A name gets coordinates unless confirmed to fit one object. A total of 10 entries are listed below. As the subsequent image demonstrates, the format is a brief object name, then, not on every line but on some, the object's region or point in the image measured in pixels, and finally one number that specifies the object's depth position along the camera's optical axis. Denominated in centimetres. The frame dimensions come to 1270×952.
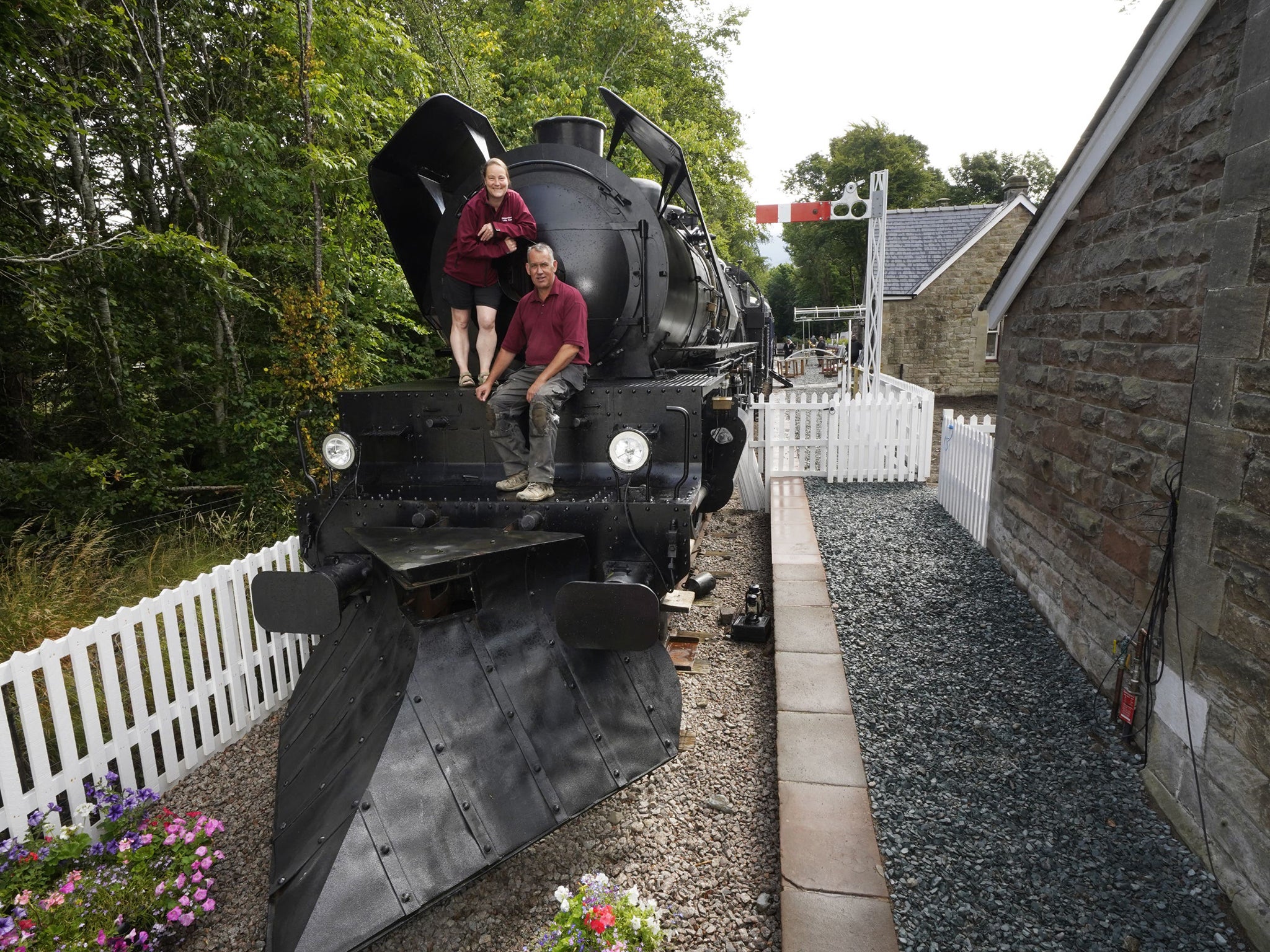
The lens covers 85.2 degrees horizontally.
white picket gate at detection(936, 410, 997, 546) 636
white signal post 1074
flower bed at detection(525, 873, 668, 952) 211
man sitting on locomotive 342
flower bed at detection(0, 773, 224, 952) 231
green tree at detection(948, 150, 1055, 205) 4075
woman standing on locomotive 380
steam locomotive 238
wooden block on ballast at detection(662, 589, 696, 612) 378
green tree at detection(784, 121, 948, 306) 3869
